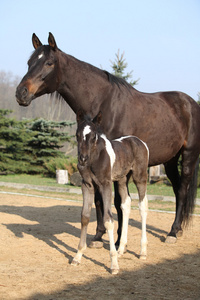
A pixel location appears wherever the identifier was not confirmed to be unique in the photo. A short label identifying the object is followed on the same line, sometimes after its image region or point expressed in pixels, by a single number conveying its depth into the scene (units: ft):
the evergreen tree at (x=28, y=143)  74.59
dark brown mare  16.78
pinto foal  14.01
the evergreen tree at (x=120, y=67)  93.91
